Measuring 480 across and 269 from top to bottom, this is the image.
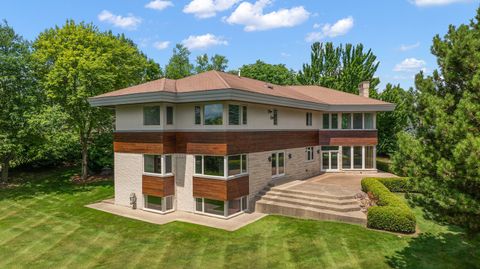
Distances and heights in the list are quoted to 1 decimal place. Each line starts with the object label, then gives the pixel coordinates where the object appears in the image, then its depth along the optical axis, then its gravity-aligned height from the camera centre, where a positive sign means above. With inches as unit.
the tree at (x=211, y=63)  2198.7 +486.1
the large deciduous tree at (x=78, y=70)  864.3 +172.4
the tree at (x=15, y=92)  820.6 +105.6
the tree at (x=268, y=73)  2007.9 +374.3
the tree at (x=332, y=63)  1712.6 +376.1
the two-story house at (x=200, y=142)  588.4 -28.4
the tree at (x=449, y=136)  259.3 -7.5
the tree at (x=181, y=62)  2115.7 +481.5
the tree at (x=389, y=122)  1283.2 +25.2
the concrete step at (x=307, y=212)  549.6 -159.2
